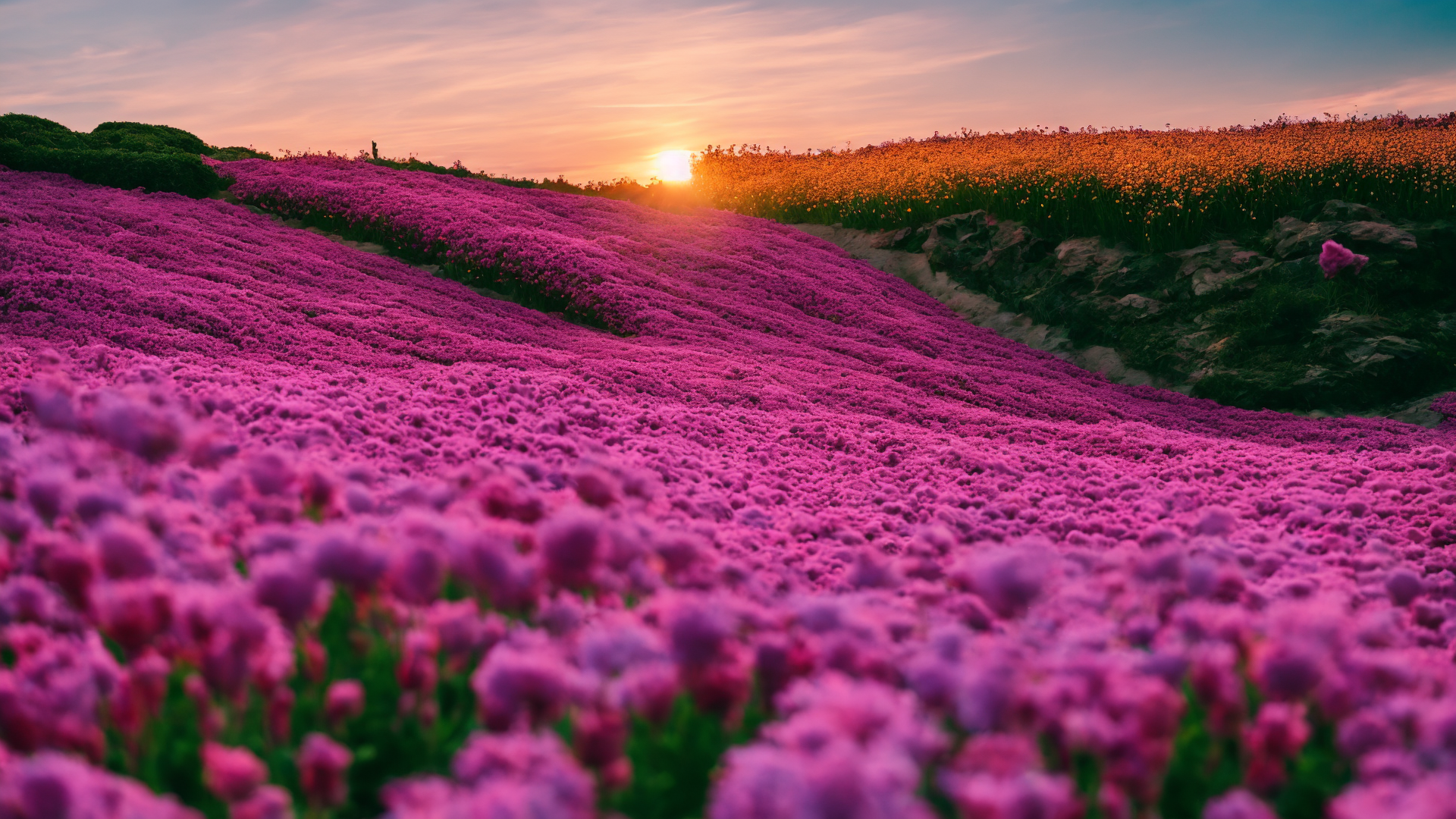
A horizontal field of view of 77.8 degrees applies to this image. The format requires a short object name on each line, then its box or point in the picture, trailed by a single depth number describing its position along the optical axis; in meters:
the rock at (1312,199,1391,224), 18.97
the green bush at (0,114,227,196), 21.75
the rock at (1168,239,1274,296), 18.61
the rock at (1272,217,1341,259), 18.28
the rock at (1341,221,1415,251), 17.73
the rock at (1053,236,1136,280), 20.77
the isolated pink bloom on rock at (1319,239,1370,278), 16.72
